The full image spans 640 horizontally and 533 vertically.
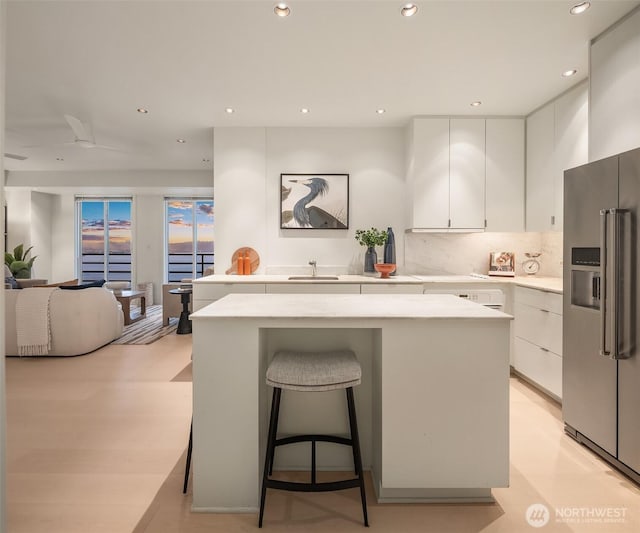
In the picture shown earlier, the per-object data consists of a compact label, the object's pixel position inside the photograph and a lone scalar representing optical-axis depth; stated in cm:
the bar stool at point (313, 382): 160
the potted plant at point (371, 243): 415
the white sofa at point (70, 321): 420
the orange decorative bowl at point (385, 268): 396
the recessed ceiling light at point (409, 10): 219
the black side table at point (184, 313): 548
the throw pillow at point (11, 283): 537
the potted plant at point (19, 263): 712
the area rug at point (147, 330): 507
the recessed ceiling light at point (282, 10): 220
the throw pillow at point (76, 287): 442
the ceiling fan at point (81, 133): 389
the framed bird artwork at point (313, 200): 432
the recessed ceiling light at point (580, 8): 218
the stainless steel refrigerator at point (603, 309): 196
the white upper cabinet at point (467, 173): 399
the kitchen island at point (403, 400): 170
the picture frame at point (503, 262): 426
